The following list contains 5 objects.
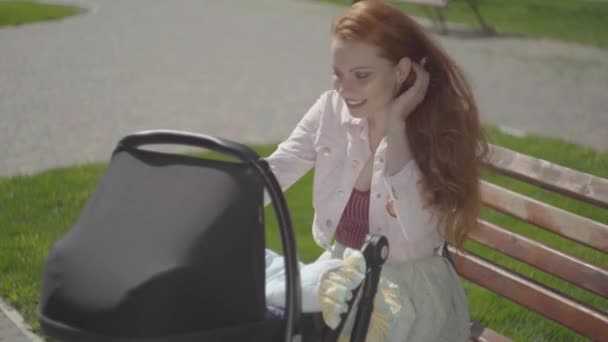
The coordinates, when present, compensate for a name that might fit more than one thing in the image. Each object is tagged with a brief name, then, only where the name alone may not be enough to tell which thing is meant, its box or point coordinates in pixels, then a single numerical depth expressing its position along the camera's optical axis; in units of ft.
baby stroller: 6.71
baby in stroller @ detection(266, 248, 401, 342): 7.75
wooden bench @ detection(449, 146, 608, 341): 9.58
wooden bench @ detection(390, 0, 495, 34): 43.73
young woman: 8.92
